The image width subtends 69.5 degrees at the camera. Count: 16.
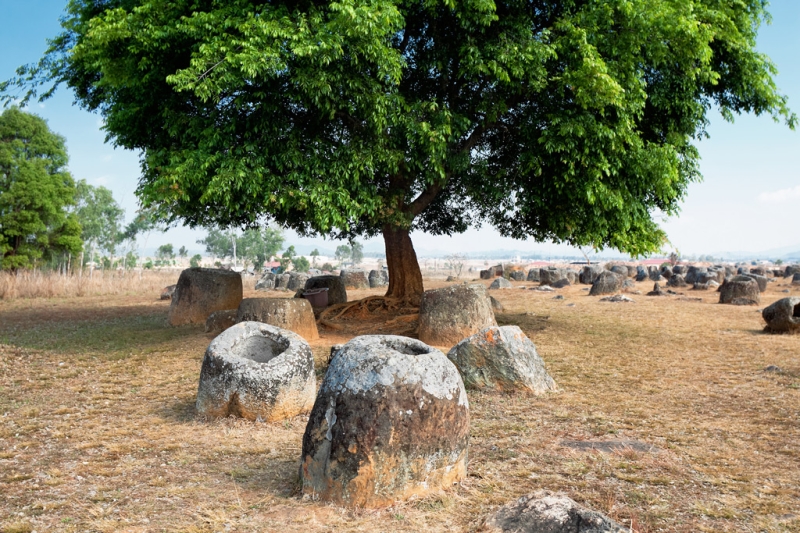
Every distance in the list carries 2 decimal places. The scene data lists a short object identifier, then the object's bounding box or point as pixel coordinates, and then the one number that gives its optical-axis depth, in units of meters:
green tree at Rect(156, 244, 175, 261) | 86.44
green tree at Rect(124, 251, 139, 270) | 59.46
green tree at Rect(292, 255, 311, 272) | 68.11
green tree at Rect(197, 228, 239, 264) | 86.25
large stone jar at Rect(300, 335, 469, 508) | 4.46
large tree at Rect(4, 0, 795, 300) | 10.68
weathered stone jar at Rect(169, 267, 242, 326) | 15.86
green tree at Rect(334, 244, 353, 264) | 110.96
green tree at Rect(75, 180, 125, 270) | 51.65
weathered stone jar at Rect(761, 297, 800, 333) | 13.67
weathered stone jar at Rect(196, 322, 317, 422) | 6.92
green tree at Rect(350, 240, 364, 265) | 122.64
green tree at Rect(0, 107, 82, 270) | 28.91
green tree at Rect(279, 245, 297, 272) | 66.91
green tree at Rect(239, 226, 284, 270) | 73.41
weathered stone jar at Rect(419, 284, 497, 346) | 11.77
